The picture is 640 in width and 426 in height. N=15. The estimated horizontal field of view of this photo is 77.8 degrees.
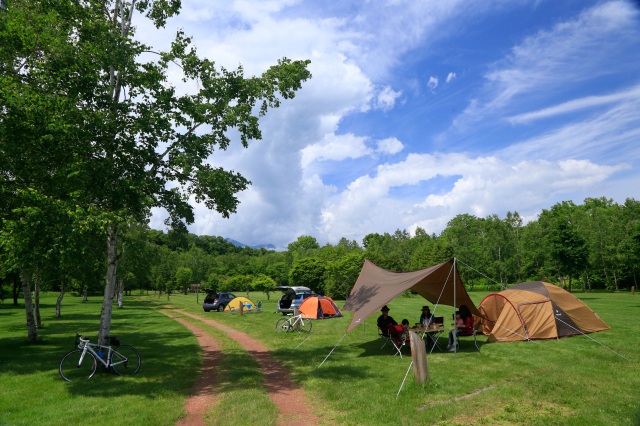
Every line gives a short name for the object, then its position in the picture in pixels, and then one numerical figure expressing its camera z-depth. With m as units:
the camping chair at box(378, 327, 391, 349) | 13.30
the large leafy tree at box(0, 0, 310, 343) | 9.60
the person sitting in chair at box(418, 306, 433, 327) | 13.25
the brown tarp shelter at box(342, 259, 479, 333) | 12.06
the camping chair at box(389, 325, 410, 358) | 12.41
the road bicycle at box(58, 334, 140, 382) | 9.97
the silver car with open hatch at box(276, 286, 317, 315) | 25.17
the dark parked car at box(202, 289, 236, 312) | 29.28
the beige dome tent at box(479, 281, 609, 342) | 13.84
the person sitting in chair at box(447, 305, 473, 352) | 12.85
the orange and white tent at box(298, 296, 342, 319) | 22.27
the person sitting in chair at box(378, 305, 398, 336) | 13.37
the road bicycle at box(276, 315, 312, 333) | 17.56
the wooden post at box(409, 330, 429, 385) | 8.59
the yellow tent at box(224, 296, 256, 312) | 28.31
